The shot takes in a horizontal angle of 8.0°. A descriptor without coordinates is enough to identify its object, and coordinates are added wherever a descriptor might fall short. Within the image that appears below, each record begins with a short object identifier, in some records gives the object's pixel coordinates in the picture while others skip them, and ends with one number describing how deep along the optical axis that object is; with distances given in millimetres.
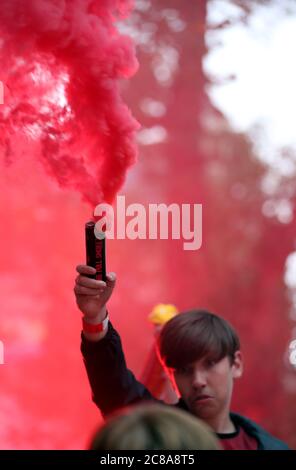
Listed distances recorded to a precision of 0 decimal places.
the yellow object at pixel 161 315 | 5707
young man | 4258
